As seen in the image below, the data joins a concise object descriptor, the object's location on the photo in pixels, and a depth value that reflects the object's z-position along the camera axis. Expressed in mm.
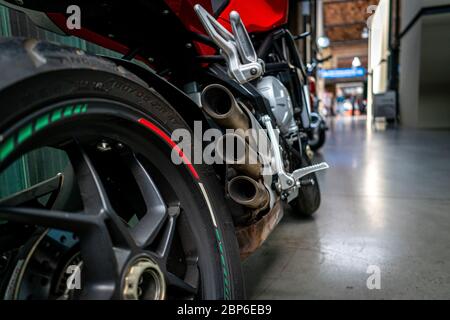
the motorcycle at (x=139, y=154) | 548
